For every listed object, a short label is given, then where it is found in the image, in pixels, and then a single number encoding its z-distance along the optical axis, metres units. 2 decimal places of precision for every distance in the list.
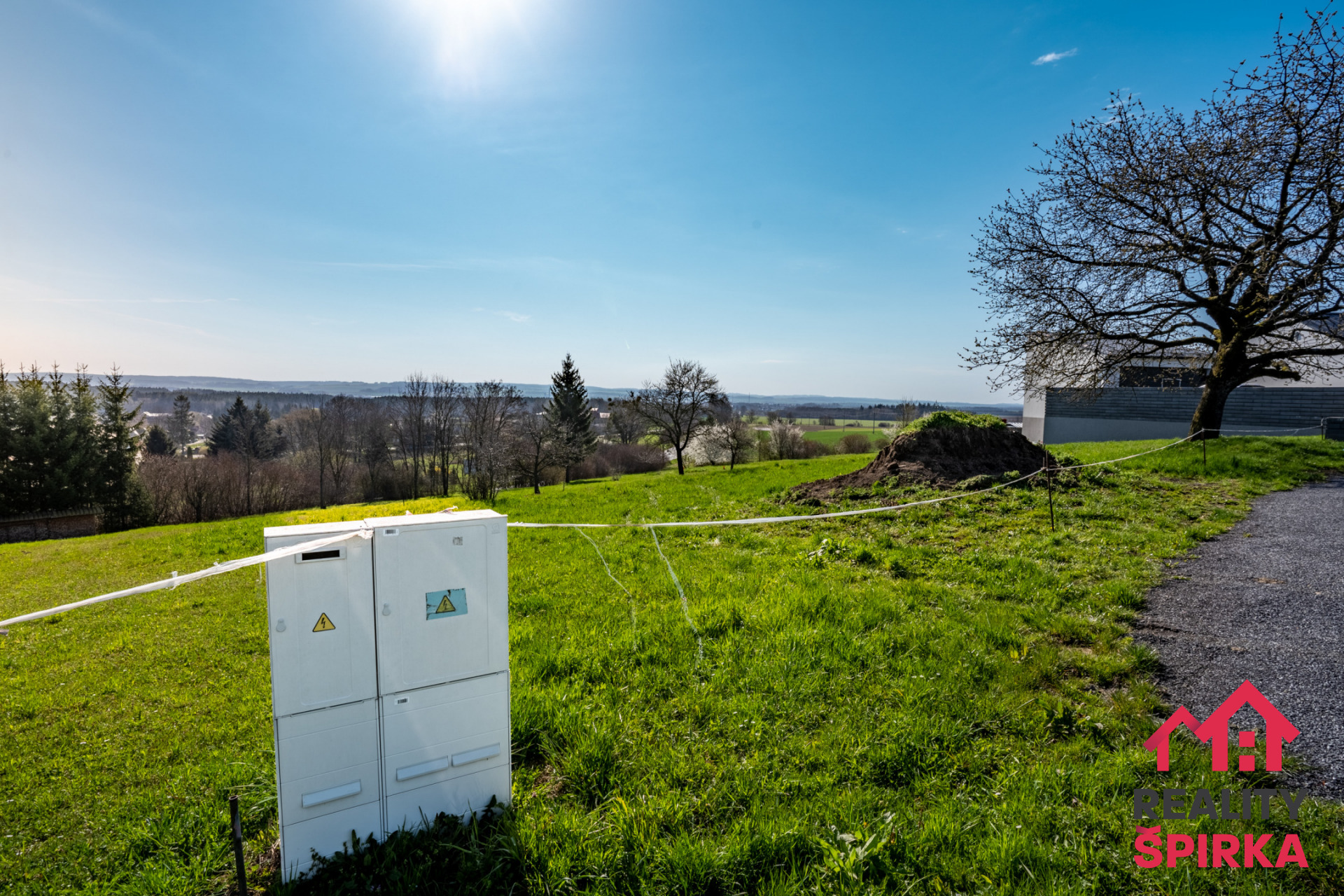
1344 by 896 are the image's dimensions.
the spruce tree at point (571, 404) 49.31
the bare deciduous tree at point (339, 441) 50.59
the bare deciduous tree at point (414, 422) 50.59
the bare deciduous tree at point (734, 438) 40.31
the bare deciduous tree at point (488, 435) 27.56
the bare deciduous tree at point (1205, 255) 11.28
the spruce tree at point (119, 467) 26.16
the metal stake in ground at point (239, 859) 2.20
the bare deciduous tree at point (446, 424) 48.84
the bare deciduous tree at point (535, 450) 29.44
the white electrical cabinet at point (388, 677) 2.34
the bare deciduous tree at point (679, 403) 37.72
